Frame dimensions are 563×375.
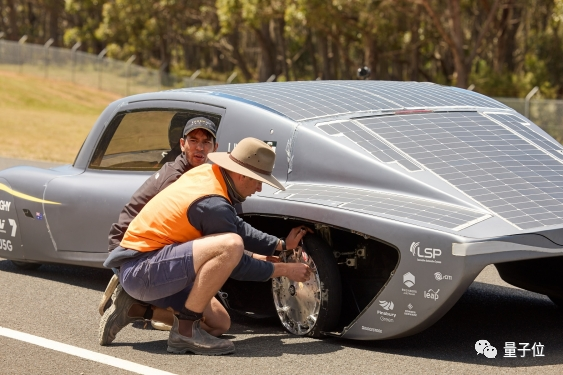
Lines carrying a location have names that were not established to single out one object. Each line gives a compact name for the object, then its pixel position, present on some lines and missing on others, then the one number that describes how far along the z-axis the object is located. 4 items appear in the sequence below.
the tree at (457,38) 29.41
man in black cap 6.02
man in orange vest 5.25
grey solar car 5.09
